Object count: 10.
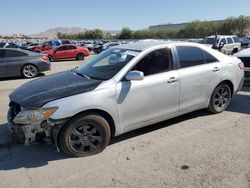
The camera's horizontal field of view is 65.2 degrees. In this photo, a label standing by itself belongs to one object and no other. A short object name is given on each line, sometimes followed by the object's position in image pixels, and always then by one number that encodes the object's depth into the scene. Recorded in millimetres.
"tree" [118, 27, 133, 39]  68403
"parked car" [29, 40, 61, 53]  20467
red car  15391
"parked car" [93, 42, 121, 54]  24202
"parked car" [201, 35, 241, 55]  13803
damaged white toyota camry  2683
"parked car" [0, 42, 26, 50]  18205
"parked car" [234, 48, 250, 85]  5082
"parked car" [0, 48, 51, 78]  8052
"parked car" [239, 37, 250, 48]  18164
